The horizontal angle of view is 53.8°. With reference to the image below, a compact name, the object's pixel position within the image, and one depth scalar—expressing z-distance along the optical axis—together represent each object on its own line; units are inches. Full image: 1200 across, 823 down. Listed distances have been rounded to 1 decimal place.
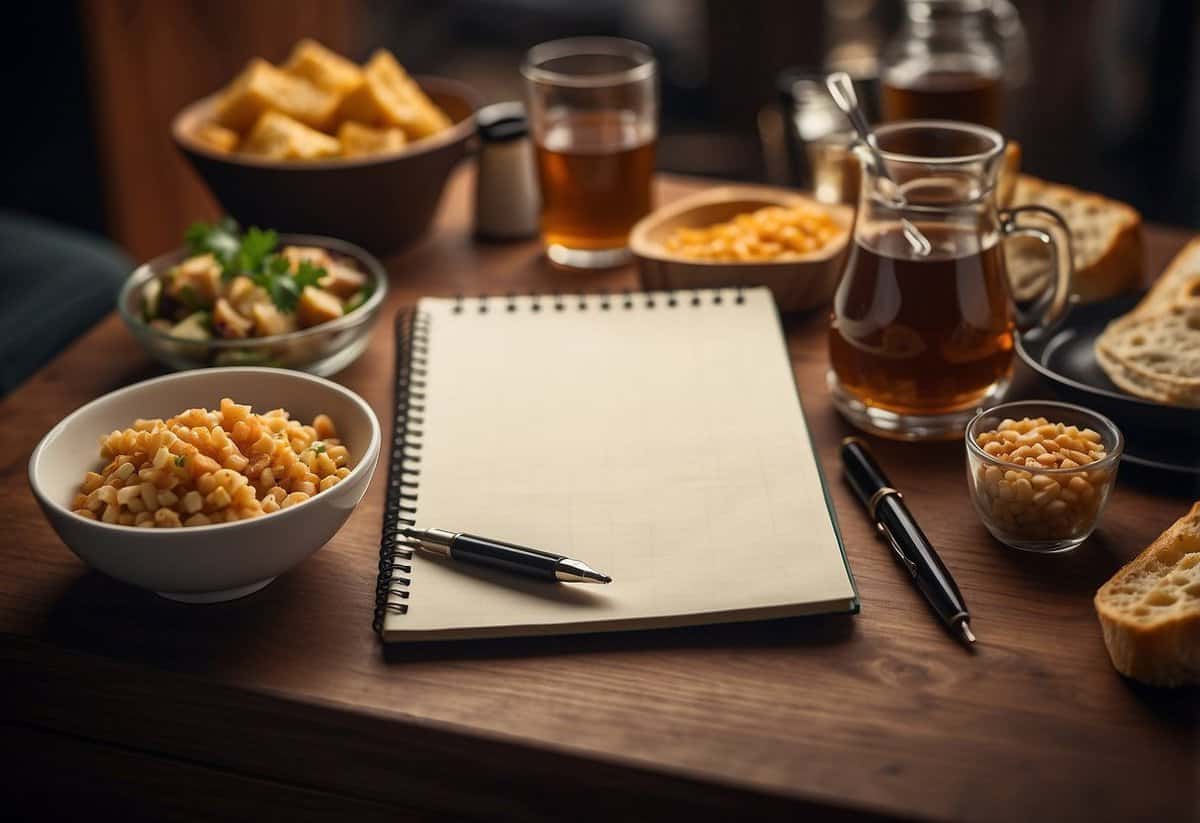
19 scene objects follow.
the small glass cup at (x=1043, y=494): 36.9
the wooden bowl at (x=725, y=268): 53.0
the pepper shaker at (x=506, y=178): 64.2
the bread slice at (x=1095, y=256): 53.1
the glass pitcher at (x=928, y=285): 42.0
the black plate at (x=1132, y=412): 41.1
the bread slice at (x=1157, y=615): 32.1
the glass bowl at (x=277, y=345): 48.4
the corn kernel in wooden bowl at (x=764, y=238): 54.0
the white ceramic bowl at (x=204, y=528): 34.0
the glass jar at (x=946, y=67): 56.7
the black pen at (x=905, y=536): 35.3
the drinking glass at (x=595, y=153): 58.2
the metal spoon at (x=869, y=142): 42.4
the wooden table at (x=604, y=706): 30.3
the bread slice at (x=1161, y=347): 42.9
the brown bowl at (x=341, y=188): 58.1
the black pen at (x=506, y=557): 36.2
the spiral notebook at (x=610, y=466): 35.7
